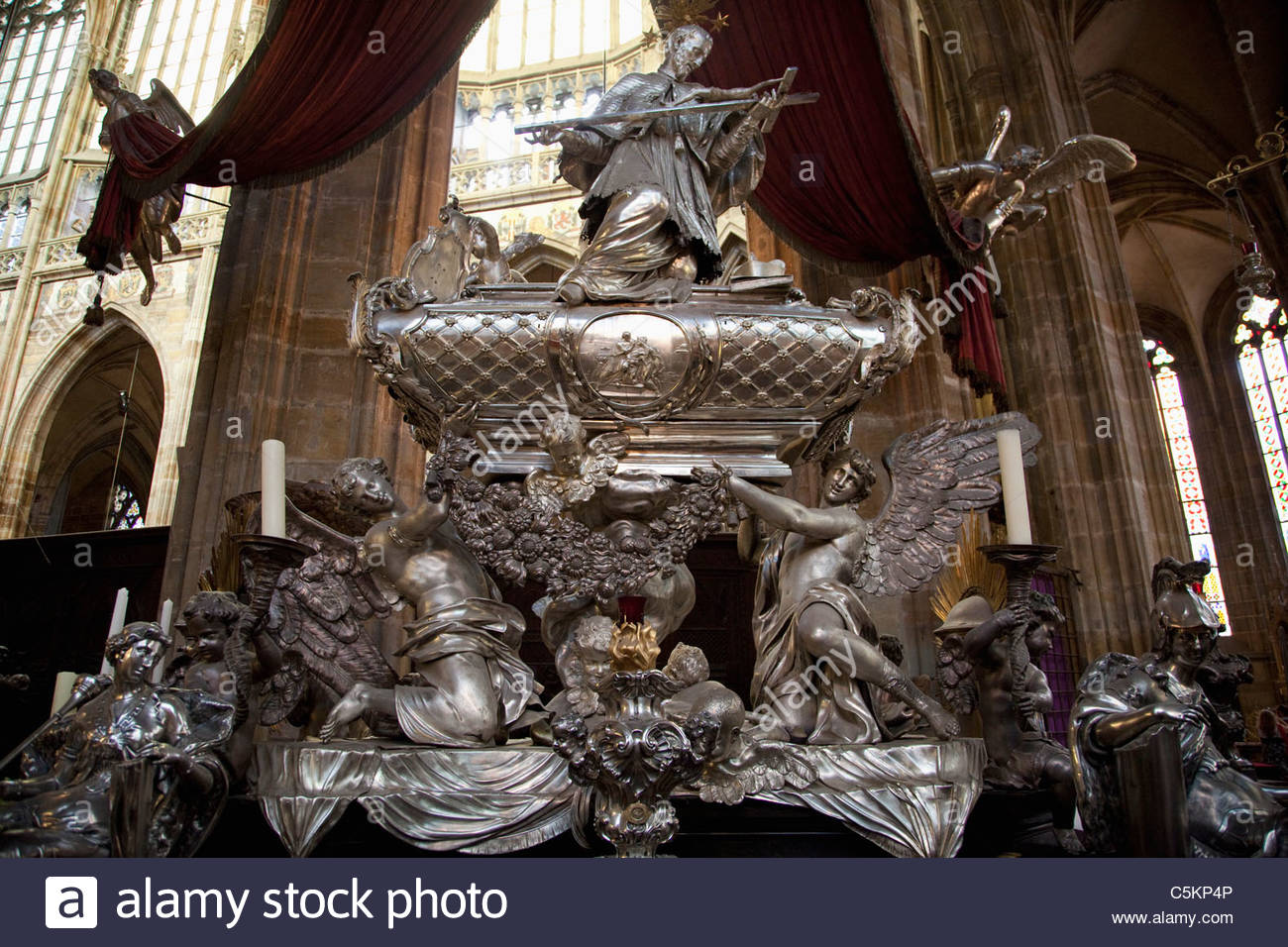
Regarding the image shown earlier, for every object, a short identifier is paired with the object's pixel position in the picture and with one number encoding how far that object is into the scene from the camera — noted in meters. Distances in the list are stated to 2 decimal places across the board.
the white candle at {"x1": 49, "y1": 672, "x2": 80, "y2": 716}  2.94
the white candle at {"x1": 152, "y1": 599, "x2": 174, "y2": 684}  3.73
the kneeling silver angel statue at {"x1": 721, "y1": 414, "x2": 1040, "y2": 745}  2.42
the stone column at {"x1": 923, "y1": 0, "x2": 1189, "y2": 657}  6.79
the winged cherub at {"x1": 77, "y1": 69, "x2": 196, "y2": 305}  4.07
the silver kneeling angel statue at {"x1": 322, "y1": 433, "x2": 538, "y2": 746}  2.38
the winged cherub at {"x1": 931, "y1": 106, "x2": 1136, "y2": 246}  4.83
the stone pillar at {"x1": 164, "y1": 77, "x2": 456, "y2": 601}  4.57
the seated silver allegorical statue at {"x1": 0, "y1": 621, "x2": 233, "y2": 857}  1.83
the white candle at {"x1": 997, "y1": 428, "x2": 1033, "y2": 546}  2.49
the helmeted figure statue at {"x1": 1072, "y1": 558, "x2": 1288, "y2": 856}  1.88
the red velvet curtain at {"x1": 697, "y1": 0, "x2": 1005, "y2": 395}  4.03
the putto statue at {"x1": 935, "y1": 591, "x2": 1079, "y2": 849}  2.45
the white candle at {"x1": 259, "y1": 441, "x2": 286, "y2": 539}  2.40
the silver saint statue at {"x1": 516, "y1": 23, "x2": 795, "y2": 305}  2.95
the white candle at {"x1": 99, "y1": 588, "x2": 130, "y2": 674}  3.19
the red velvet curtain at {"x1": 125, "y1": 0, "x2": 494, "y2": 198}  3.88
